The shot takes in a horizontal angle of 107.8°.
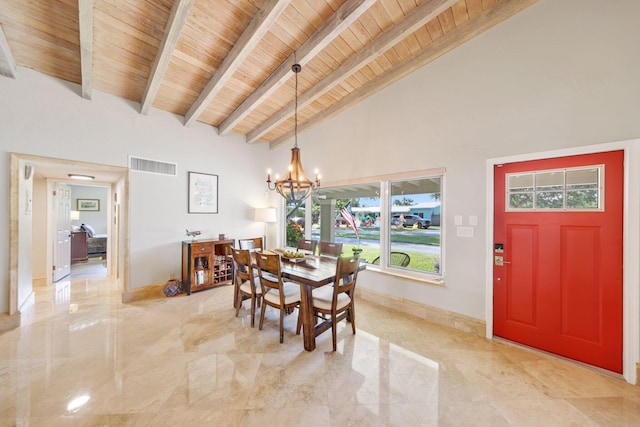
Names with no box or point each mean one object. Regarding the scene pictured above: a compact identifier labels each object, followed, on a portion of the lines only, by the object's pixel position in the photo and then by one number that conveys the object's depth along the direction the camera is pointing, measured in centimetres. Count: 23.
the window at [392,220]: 327
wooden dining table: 236
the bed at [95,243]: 669
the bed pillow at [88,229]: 687
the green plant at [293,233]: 512
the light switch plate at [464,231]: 282
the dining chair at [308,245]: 391
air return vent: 369
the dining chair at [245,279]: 283
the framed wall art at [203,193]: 432
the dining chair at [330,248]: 353
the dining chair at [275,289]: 250
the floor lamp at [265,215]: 494
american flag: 418
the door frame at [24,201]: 284
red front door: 209
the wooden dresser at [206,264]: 398
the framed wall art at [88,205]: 766
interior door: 448
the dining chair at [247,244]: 387
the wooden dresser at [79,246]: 610
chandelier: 270
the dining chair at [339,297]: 239
